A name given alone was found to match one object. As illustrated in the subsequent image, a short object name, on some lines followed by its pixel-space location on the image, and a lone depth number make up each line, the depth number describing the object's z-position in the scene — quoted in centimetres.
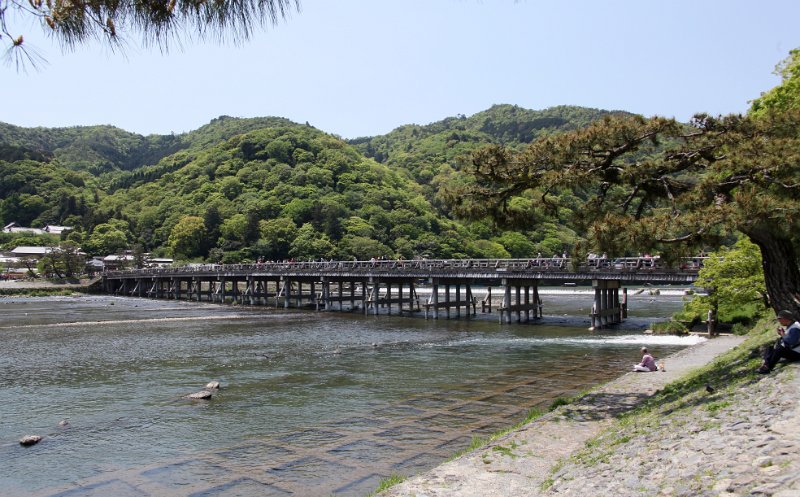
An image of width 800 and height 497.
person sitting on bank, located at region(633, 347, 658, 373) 1683
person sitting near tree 959
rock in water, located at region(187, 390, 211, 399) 1635
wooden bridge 3103
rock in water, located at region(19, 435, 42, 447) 1232
